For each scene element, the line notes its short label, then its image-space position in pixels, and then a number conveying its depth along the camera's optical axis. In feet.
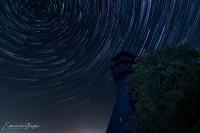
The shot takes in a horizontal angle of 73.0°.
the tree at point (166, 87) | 53.83
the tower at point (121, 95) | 83.67
